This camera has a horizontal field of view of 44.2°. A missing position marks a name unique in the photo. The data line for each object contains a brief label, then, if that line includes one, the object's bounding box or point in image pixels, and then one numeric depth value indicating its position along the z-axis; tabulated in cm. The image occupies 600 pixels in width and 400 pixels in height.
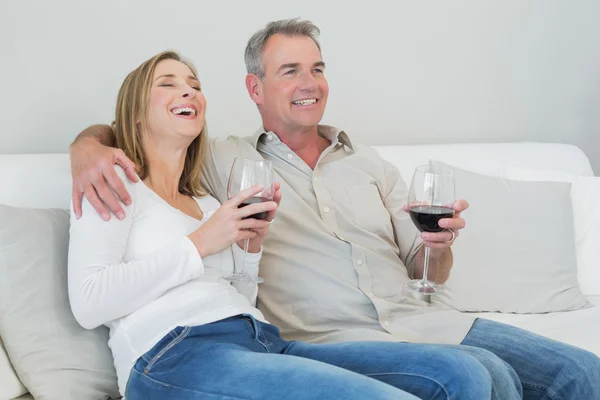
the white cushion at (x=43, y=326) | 176
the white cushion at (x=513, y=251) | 250
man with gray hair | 180
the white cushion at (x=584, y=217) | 268
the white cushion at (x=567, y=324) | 224
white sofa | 213
